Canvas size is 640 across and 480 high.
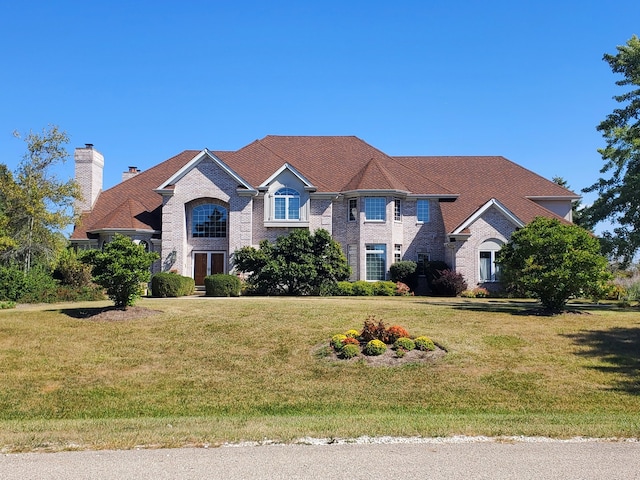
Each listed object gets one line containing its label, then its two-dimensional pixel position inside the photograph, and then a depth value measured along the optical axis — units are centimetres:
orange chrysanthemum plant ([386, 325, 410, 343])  1614
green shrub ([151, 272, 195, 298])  2744
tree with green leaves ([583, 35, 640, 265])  2503
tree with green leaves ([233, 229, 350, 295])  2981
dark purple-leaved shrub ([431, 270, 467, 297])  3188
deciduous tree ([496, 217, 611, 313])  1992
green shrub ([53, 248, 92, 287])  2977
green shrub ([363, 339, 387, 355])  1534
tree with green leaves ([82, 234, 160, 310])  1914
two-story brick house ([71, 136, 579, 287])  3338
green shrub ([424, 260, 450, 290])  3366
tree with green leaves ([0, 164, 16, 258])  2691
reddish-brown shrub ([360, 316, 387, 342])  1615
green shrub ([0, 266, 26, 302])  2538
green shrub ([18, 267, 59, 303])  2572
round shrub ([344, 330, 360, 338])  1647
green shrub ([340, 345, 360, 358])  1525
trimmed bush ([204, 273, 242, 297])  2842
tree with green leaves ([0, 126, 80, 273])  3030
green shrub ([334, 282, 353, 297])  3101
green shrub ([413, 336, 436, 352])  1575
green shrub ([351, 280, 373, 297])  3114
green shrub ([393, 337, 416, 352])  1562
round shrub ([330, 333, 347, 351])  1570
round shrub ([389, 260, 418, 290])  3369
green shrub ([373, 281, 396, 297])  3172
